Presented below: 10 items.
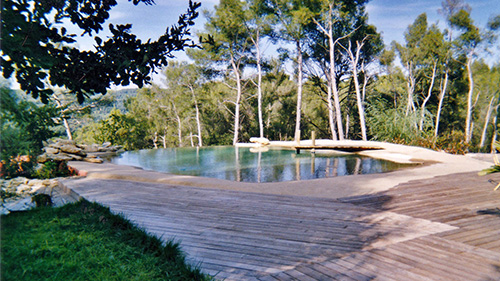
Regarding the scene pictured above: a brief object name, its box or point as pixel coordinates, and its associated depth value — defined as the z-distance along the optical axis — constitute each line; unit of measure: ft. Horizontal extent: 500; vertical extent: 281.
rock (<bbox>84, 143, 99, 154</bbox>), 40.06
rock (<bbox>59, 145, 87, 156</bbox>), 28.89
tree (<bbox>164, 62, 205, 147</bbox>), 66.64
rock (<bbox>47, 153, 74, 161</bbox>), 26.09
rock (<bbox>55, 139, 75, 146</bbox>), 30.63
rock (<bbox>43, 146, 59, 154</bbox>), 27.58
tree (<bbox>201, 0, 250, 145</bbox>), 55.52
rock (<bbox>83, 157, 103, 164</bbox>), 29.01
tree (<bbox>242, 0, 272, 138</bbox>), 54.13
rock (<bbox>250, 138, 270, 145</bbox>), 48.92
